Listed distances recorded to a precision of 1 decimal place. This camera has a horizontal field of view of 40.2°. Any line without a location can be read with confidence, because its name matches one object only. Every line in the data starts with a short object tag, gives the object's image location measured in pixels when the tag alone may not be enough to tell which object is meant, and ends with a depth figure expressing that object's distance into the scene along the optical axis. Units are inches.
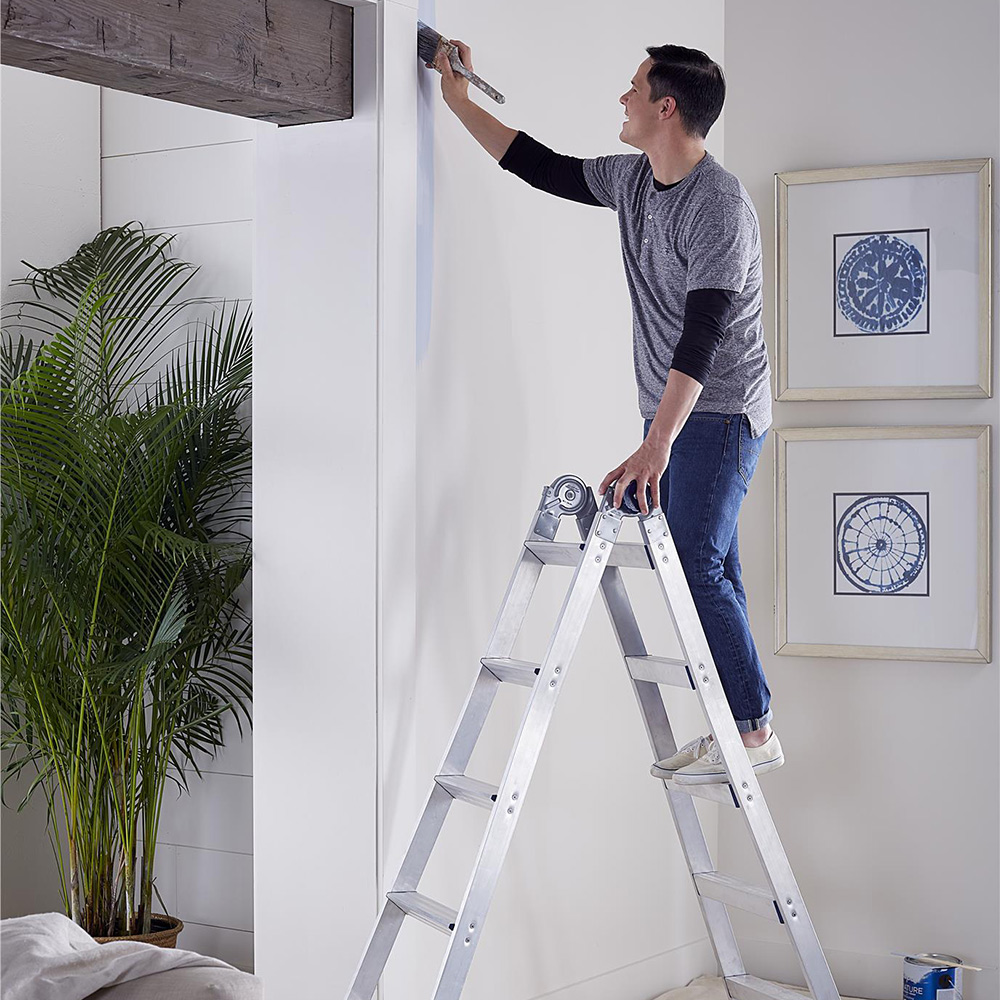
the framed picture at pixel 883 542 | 129.2
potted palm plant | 117.2
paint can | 122.4
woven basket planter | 122.0
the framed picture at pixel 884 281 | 129.0
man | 98.9
